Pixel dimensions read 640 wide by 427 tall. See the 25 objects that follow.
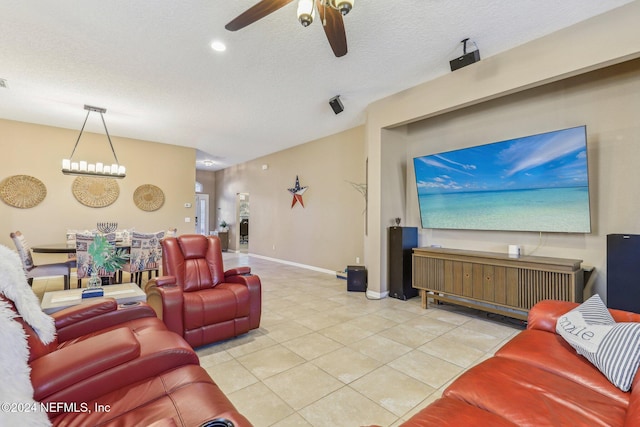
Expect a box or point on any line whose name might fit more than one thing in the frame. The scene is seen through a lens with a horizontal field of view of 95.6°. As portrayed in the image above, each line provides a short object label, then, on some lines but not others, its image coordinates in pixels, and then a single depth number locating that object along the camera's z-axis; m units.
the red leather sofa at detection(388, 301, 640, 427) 1.08
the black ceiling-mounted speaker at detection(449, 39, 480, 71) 2.97
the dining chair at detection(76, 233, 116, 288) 3.85
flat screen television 2.94
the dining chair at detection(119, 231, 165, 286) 4.48
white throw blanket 0.96
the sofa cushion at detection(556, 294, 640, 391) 1.28
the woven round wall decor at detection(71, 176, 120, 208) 5.92
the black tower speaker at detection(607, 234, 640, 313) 2.41
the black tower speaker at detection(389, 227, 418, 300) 4.24
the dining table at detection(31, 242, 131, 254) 4.17
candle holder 5.79
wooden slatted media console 2.82
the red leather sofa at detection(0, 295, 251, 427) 1.11
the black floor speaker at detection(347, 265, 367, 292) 4.78
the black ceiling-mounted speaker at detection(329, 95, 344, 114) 4.20
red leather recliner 2.60
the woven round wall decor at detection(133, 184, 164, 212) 6.57
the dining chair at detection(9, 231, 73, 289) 3.99
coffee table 2.23
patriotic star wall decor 6.90
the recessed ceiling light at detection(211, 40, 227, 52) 2.94
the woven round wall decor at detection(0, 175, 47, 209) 5.26
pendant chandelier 4.71
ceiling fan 1.76
